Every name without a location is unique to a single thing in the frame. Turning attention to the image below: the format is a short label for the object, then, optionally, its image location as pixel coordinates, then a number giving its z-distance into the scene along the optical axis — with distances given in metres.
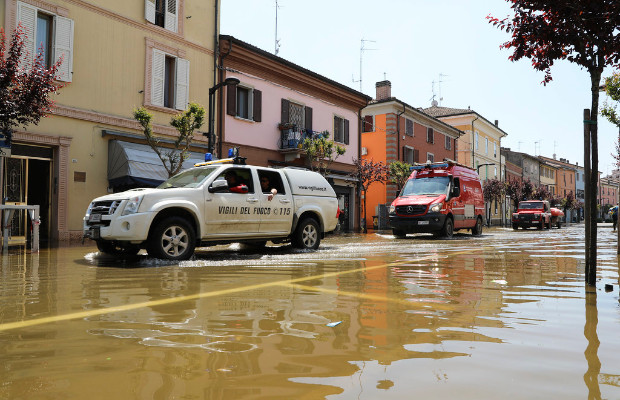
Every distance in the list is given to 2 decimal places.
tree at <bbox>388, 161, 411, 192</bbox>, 30.28
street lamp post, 16.31
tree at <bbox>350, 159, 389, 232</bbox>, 27.03
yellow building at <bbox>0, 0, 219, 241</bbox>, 14.02
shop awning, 15.23
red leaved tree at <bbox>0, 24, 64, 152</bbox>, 10.18
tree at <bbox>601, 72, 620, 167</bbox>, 14.70
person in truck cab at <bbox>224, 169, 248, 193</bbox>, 9.33
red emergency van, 16.45
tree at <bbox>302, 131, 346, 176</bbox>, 21.69
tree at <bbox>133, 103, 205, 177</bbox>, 14.30
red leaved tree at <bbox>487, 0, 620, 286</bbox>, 5.59
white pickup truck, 7.95
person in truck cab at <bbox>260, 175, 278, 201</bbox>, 9.86
